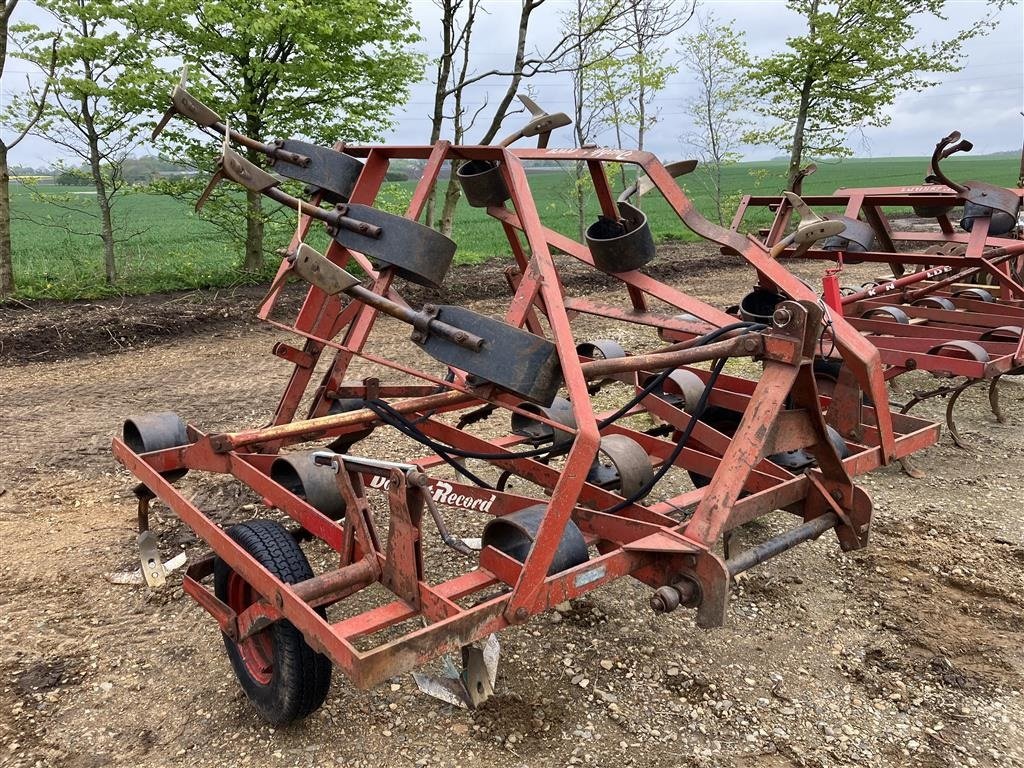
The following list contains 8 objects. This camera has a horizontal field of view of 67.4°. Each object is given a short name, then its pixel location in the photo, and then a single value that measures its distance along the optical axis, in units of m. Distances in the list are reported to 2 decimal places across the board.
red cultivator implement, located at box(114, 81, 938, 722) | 2.63
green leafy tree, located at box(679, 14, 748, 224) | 19.98
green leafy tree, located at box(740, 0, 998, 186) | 17.61
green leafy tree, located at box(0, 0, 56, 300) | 9.89
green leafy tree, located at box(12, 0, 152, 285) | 10.12
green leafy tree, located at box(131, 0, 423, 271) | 10.63
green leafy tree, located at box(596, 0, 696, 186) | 16.58
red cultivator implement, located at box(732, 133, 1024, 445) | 5.79
